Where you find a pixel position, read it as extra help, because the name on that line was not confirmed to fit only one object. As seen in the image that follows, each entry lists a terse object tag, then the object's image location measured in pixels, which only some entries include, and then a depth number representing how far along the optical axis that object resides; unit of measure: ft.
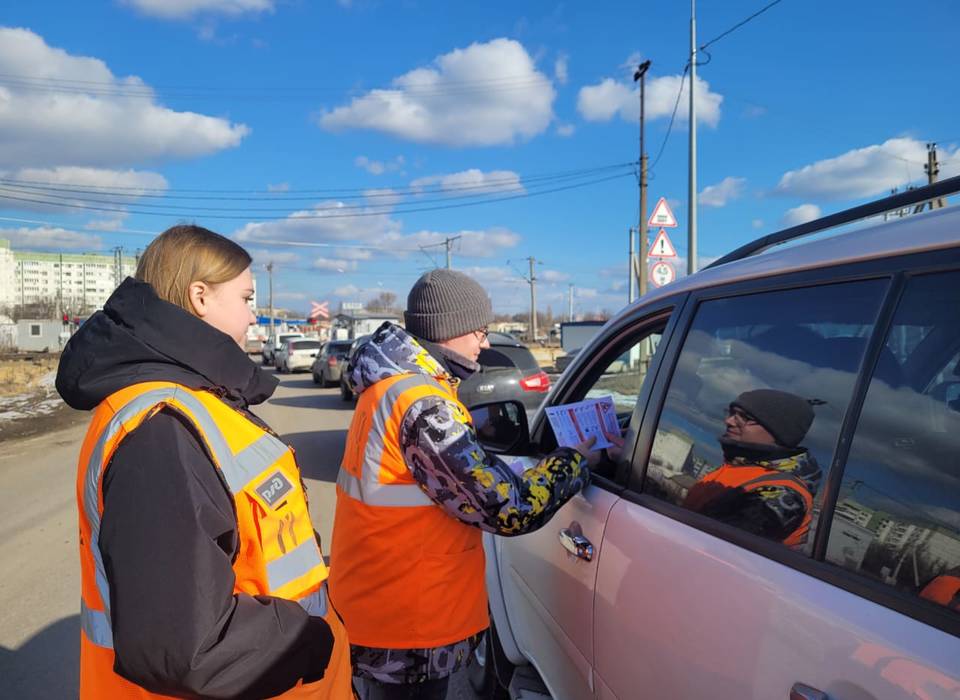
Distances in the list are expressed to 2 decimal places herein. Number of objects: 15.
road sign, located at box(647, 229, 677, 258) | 37.42
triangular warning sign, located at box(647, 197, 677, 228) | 38.83
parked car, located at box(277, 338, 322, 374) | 96.89
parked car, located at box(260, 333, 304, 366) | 127.09
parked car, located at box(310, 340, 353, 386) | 66.23
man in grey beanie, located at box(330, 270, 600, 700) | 5.59
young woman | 3.48
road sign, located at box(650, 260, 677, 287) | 36.06
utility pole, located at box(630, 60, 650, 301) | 67.41
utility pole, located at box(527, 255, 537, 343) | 207.92
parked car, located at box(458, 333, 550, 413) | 24.34
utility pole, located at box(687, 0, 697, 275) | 45.57
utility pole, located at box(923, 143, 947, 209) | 73.74
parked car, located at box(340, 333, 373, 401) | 52.60
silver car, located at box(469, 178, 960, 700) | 3.36
